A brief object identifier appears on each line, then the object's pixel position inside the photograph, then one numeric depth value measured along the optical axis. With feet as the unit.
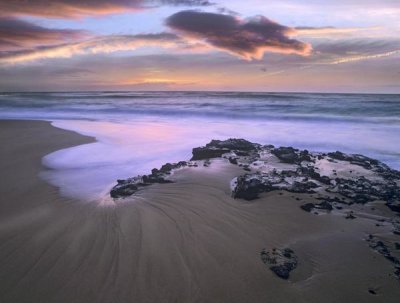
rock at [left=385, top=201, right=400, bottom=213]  16.33
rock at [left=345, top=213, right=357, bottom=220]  15.51
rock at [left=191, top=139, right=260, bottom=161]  26.99
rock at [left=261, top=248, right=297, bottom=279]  11.49
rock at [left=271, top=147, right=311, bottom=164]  24.88
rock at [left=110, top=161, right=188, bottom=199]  18.67
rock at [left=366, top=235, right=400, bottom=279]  11.78
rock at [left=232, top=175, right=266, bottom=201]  18.01
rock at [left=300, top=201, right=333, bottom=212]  16.51
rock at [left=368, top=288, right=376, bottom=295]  10.67
